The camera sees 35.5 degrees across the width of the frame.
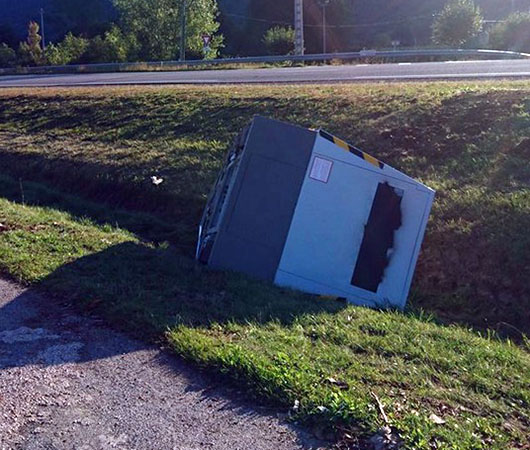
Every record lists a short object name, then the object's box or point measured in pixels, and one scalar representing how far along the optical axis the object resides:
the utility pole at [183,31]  48.75
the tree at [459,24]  53.59
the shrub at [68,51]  53.82
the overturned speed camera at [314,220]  7.23
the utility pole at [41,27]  75.83
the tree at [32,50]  57.31
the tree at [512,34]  49.84
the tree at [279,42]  53.97
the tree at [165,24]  54.88
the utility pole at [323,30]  63.49
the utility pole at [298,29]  39.31
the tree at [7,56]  60.87
